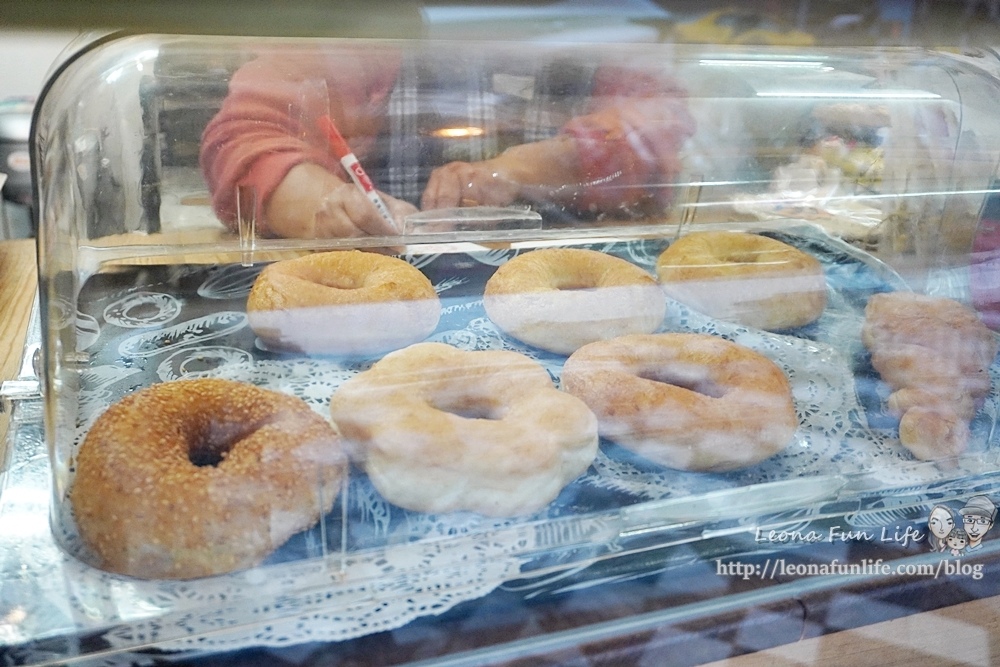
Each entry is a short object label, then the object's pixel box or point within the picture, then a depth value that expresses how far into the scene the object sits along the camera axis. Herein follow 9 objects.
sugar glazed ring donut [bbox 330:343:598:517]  0.31
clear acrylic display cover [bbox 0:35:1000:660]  0.29
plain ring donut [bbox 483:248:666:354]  0.41
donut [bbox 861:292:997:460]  0.36
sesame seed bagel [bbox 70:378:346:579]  0.28
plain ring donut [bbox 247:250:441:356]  0.40
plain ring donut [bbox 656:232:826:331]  0.45
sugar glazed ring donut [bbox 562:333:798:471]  0.35
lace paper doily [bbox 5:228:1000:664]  0.27
